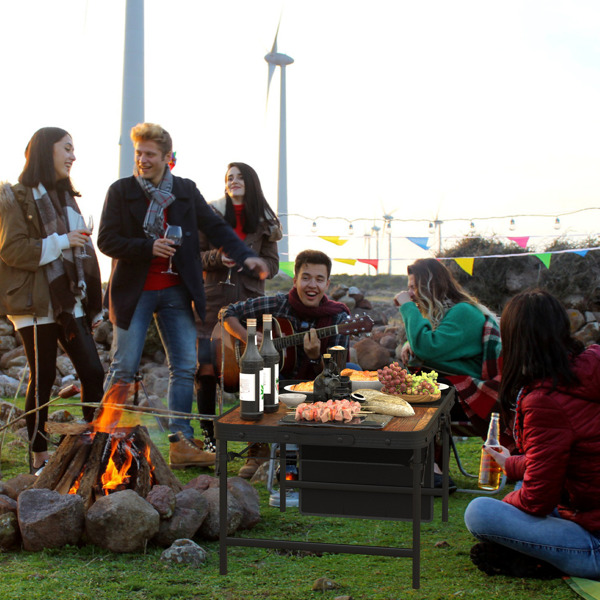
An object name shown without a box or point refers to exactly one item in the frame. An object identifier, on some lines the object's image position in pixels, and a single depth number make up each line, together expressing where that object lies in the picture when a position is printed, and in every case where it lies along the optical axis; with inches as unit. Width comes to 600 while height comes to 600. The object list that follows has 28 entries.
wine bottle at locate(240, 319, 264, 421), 104.6
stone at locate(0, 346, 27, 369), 377.7
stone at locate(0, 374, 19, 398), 323.9
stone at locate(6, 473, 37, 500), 131.4
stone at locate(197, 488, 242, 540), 124.4
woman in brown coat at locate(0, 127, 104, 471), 156.3
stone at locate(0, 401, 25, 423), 211.9
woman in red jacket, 94.0
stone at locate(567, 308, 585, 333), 458.8
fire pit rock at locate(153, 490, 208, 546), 119.5
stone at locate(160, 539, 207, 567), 111.8
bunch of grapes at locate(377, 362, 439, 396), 122.0
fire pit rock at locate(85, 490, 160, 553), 114.5
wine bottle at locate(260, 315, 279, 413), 111.3
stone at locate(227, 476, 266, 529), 129.3
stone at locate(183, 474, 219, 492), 136.6
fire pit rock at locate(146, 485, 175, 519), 119.2
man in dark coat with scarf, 165.9
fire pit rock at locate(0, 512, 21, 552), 117.4
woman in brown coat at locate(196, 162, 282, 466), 192.2
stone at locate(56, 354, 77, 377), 363.3
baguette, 106.7
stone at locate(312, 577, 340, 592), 101.4
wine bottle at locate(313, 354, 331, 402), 110.7
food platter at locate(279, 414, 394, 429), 97.0
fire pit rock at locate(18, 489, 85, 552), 116.0
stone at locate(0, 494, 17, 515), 120.6
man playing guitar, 163.2
